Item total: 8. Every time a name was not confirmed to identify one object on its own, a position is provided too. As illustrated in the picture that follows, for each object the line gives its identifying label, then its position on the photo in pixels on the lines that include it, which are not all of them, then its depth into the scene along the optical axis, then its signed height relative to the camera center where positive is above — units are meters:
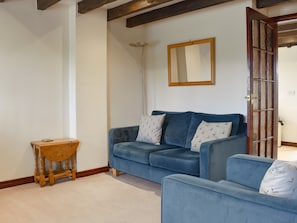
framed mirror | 4.13 +0.55
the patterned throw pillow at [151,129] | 4.05 -0.38
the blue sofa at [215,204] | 1.44 -0.55
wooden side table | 3.69 -0.69
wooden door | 3.40 +0.17
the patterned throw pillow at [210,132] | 3.40 -0.37
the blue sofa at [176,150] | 3.02 -0.59
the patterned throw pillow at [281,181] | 1.64 -0.46
